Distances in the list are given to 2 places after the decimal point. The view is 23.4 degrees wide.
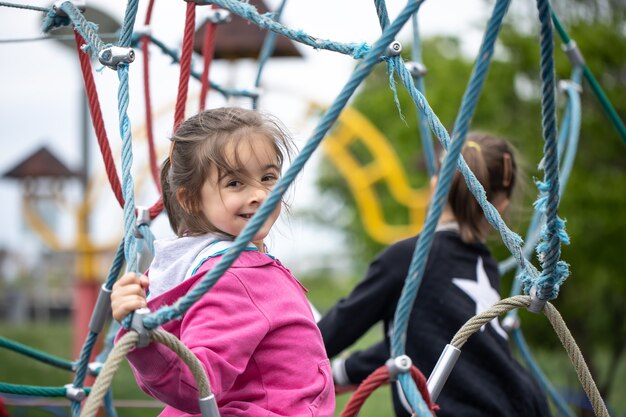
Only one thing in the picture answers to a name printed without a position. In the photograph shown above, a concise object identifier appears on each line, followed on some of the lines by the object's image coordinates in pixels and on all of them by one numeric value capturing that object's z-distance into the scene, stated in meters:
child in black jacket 2.12
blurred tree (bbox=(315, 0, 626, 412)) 5.47
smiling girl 1.61
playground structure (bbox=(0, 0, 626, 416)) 1.46
